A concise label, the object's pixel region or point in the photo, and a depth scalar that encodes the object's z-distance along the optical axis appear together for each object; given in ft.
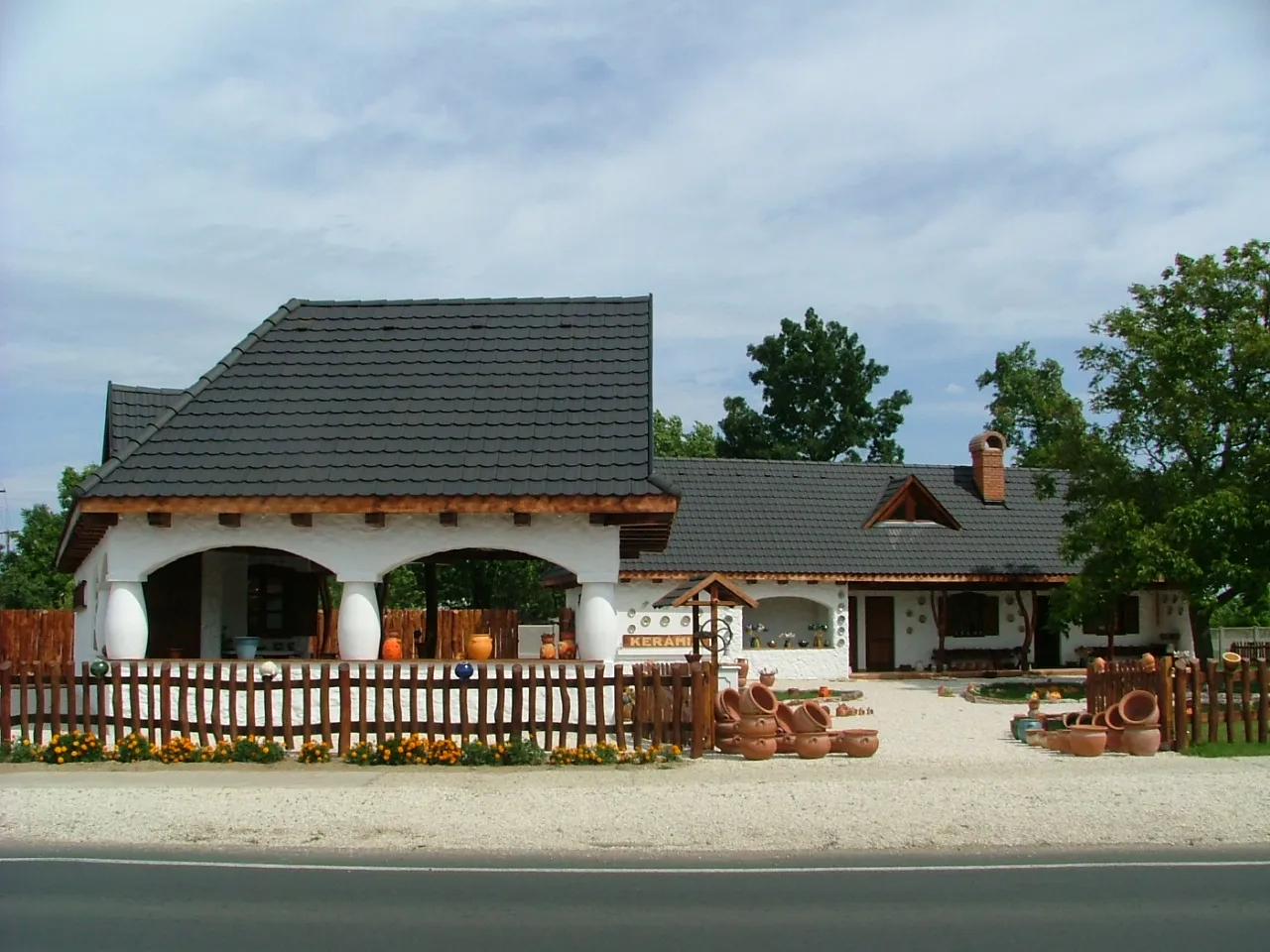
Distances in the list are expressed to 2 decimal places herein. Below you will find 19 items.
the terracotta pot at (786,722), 49.49
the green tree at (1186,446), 80.38
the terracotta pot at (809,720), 49.16
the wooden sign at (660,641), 61.77
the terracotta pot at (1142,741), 50.06
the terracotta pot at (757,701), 48.42
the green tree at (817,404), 203.00
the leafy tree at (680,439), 196.24
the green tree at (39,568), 150.51
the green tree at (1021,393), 185.26
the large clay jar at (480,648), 59.88
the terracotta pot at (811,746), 48.85
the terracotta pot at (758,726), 48.21
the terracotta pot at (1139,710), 50.75
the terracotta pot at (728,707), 49.57
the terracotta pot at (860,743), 49.47
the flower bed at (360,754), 46.06
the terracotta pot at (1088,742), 49.98
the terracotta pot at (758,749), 48.06
